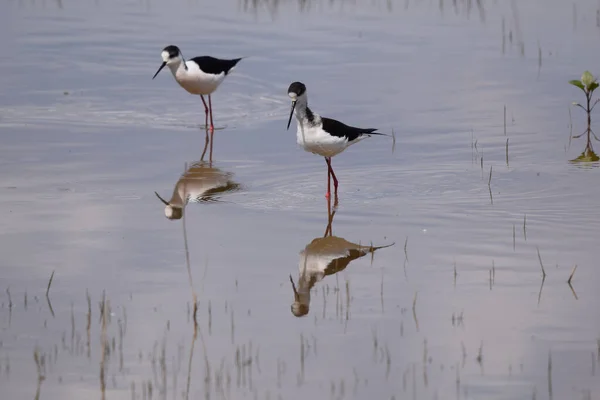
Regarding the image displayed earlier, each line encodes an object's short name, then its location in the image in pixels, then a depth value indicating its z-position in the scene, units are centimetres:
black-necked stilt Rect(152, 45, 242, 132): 2572
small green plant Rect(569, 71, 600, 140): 2247
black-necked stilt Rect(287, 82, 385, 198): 1895
